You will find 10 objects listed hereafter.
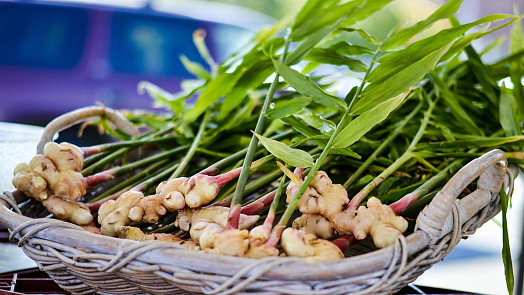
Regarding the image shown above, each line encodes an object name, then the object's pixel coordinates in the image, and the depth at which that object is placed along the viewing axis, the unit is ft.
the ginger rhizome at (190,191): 2.56
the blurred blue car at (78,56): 10.08
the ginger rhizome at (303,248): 2.17
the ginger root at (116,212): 2.64
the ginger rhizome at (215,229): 2.15
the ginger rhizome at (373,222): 2.30
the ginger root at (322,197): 2.46
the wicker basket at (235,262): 2.00
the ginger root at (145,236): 2.50
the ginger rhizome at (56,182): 2.85
